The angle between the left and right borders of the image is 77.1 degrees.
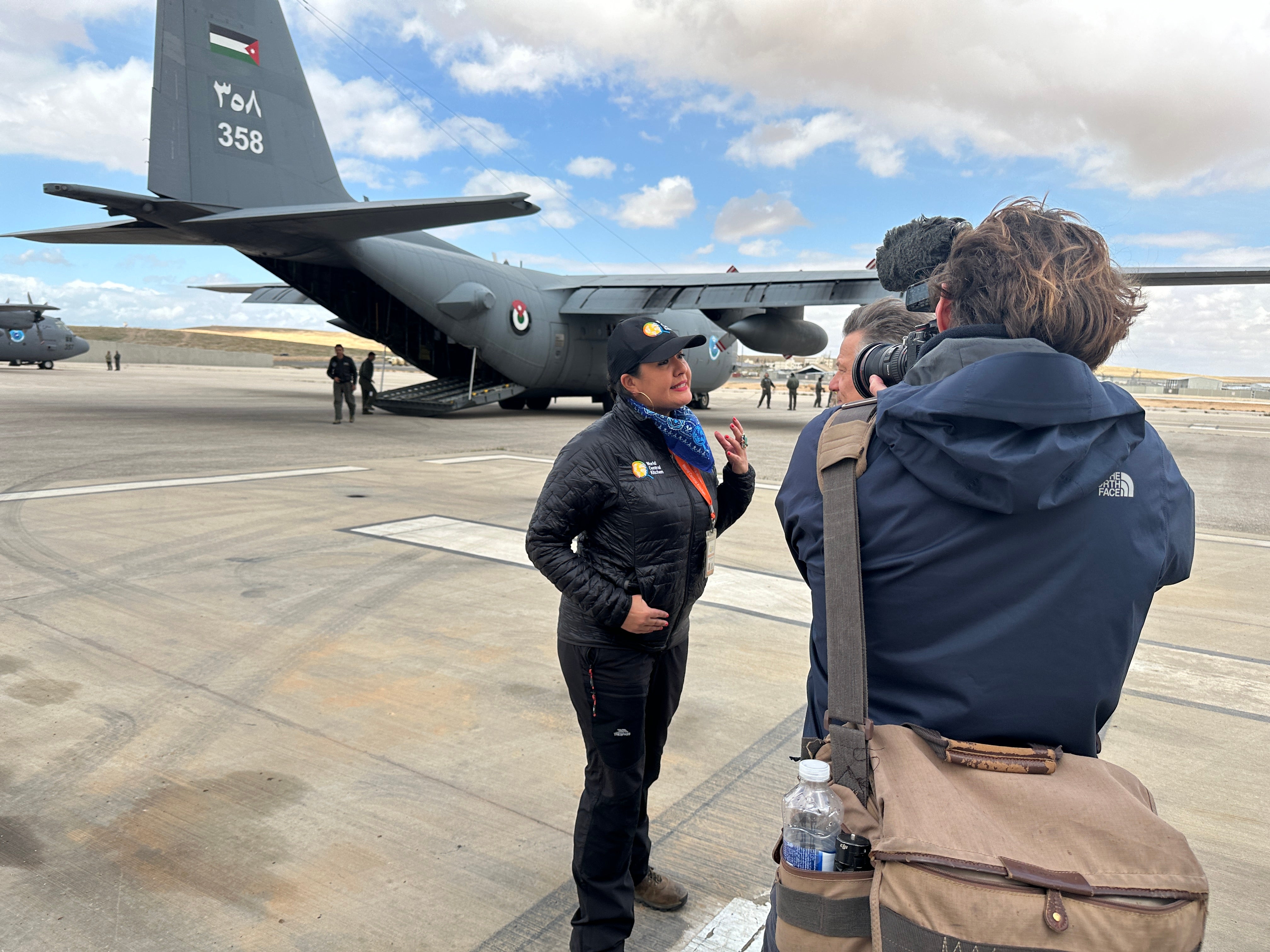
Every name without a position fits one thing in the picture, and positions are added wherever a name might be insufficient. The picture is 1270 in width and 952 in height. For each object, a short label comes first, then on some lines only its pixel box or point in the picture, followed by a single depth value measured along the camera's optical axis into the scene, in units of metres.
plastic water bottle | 1.30
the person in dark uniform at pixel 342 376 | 17.64
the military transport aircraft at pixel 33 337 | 37.53
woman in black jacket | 2.35
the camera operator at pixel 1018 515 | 1.31
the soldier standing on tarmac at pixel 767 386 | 36.89
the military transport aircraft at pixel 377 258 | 14.23
